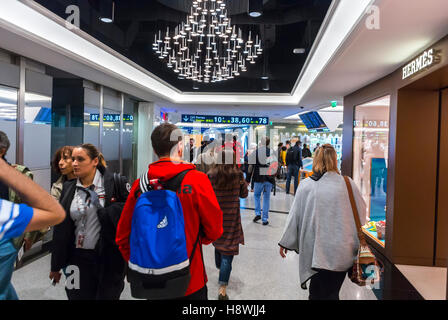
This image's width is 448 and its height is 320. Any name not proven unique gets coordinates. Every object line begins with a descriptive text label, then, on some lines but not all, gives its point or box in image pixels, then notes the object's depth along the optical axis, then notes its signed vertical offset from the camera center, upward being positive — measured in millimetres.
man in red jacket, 1716 -300
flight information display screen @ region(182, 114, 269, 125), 11731 +1183
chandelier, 4835 +2536
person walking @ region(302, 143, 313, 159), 13665 -41
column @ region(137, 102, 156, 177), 10211 +608
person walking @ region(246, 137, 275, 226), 6422 -585
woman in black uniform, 2178 -681
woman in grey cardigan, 2379 -602
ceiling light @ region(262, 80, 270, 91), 10258 +2234
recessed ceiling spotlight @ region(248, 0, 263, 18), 4031 +1906
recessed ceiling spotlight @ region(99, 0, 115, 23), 4730 +2125
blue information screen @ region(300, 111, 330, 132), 13062 +1424
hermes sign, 3434 +1128
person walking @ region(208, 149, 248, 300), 3383 -636
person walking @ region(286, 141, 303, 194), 10664 -287
